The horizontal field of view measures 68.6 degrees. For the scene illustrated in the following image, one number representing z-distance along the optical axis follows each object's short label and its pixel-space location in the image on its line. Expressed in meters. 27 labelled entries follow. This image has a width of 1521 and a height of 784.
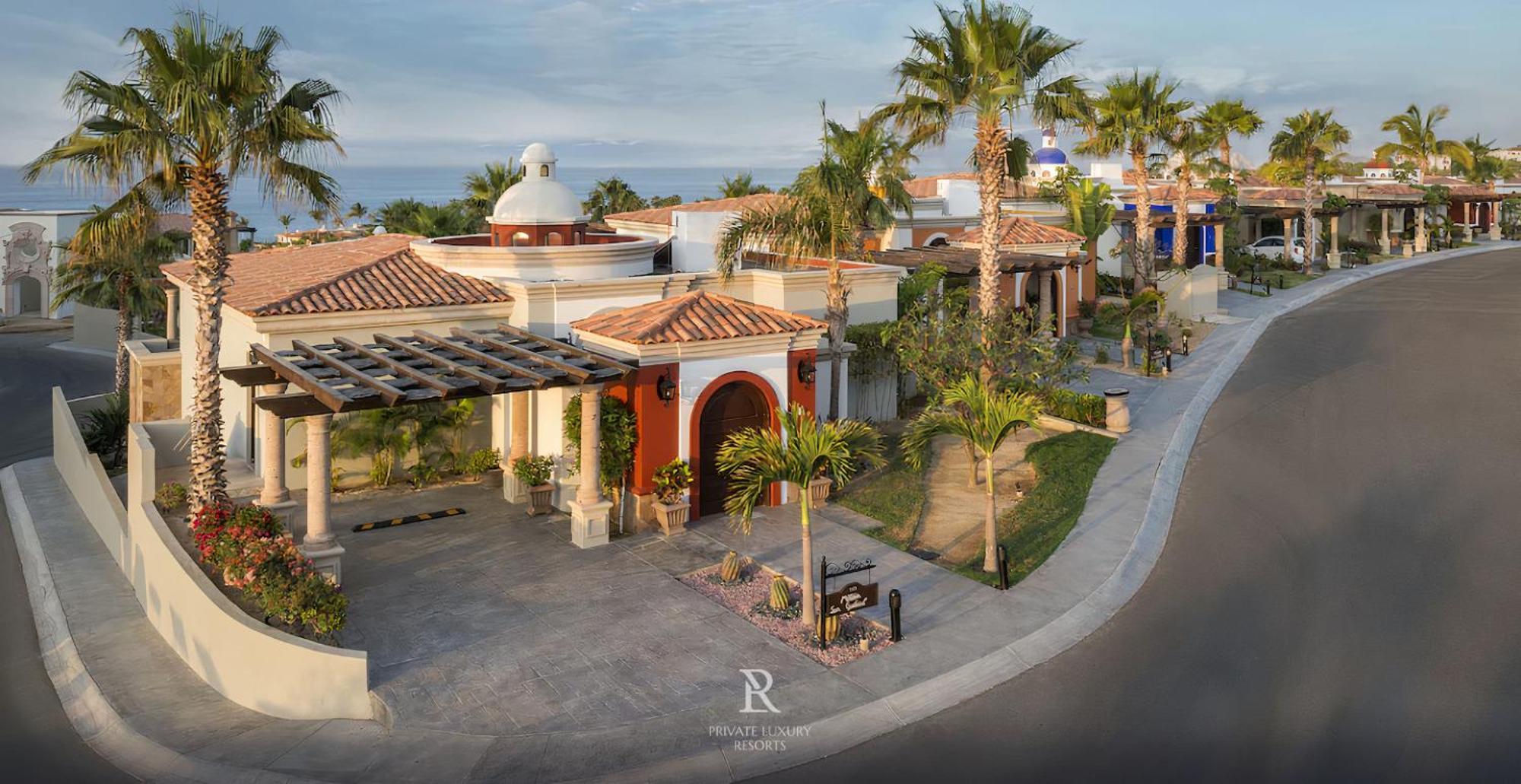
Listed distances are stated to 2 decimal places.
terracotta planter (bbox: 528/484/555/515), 21.25
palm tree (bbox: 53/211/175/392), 37.75
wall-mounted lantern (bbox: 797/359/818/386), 21.94
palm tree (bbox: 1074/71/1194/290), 38.69
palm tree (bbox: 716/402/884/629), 15.73
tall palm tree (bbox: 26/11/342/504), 17.36
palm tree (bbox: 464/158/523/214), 47.53
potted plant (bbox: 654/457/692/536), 20.02
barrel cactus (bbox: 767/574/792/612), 16.44
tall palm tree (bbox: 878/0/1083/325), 23.88
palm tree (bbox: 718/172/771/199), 52.97
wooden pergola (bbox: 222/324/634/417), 16.69
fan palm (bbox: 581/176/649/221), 60.38
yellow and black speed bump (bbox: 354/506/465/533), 20.55
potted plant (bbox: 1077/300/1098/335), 40.81
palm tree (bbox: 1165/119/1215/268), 40.50
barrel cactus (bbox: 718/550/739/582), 17.59
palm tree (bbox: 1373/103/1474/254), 74.75
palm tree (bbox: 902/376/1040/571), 17.52
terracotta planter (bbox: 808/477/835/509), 21.73
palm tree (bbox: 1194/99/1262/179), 44.00
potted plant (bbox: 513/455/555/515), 21.31
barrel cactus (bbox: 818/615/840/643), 15.13
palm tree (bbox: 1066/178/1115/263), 41.84
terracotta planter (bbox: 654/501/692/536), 19.98
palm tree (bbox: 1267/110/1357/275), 54.88
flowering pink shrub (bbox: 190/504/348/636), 14.68
